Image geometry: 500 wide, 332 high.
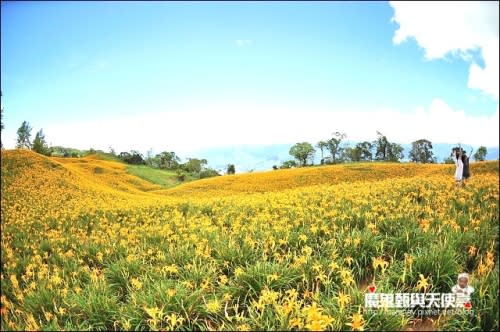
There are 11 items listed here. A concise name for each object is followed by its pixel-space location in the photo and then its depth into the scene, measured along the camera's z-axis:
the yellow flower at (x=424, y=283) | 4.11
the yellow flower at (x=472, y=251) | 5.05
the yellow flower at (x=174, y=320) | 3.97
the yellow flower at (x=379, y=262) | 4.71
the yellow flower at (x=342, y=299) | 4.07
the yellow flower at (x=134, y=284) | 5.01
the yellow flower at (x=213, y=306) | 4.42
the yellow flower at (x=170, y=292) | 4.52
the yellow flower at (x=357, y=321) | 3.36
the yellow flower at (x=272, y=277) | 4.84
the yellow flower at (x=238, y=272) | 5.18
